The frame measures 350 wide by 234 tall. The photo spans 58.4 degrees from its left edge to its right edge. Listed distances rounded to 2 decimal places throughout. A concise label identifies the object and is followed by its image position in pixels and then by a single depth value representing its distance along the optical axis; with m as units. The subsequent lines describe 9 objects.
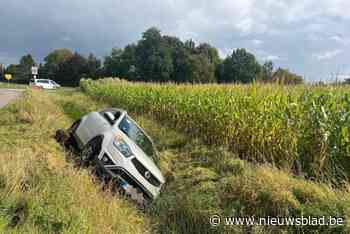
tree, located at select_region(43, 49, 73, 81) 84.19
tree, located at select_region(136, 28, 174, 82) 59.34
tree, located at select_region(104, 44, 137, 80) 66.62
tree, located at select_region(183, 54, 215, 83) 45.09
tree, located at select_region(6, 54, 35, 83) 84.88
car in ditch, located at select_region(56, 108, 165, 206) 5.23
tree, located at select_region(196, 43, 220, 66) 54.63
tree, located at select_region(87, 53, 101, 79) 78.19
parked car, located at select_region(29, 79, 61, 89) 49.43
